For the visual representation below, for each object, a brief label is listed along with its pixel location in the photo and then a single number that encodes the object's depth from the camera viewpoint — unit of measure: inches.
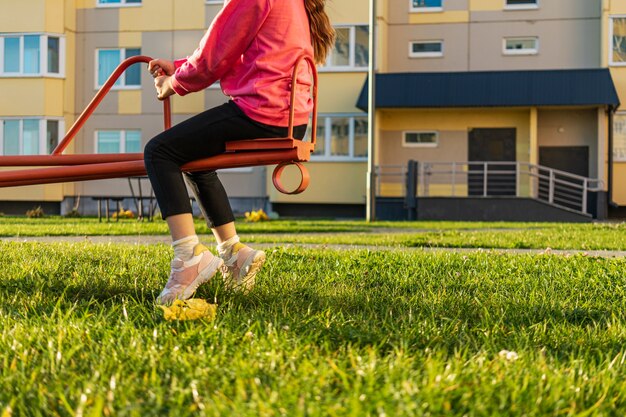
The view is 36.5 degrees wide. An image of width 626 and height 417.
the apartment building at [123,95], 1103.0
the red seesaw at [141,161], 172.4
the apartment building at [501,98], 1037.8
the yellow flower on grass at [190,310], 138.9
